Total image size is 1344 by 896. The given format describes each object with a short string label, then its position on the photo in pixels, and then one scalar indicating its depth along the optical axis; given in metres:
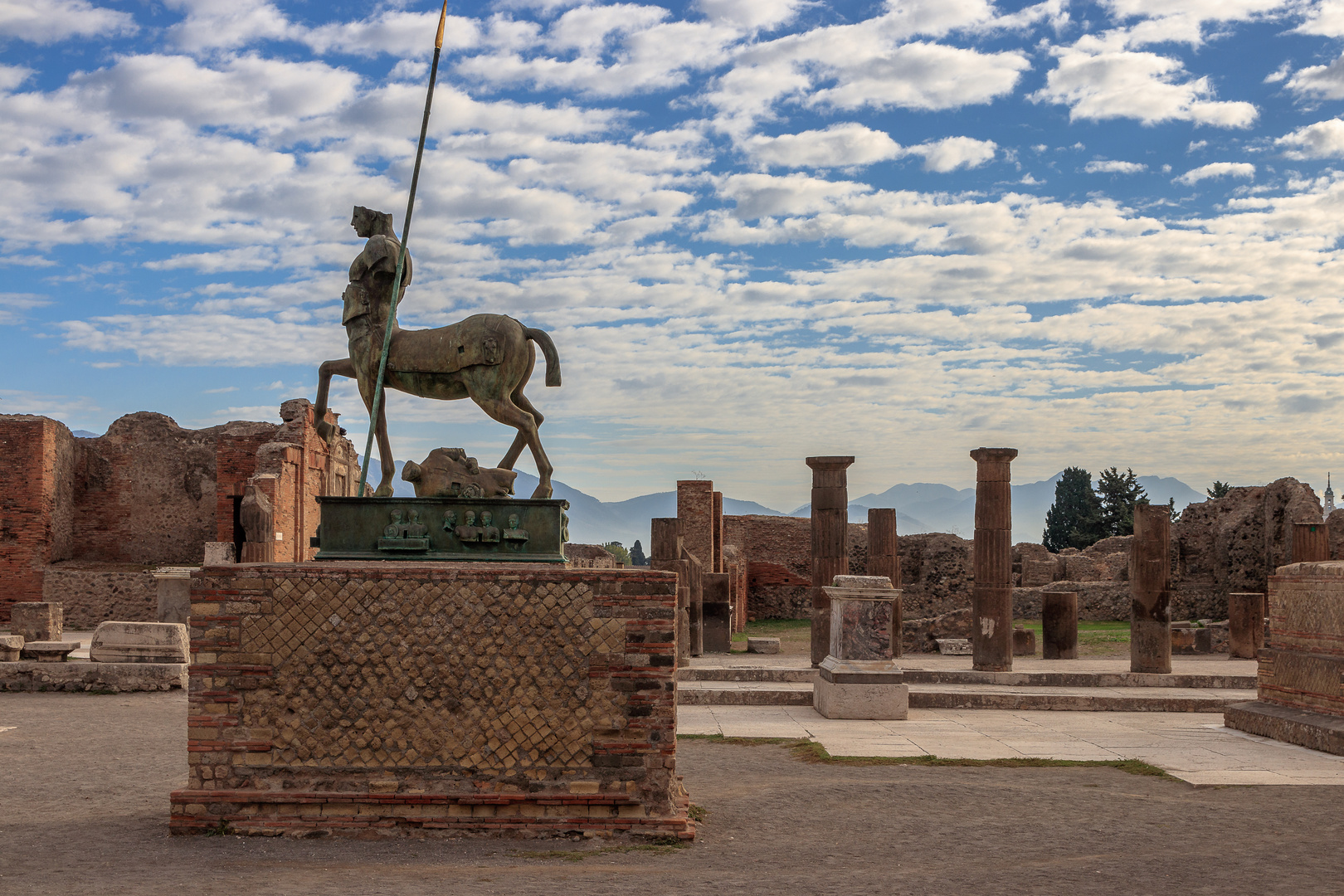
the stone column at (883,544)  20.52
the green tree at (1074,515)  45.69
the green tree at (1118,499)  44.78
